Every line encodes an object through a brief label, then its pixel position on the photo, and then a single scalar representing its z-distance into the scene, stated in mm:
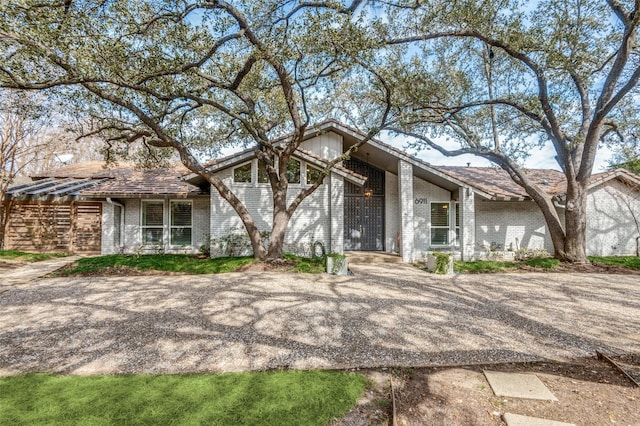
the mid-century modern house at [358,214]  12875
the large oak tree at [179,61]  6445
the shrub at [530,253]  12773
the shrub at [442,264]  9609
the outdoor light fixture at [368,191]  13358
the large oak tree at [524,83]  8617
